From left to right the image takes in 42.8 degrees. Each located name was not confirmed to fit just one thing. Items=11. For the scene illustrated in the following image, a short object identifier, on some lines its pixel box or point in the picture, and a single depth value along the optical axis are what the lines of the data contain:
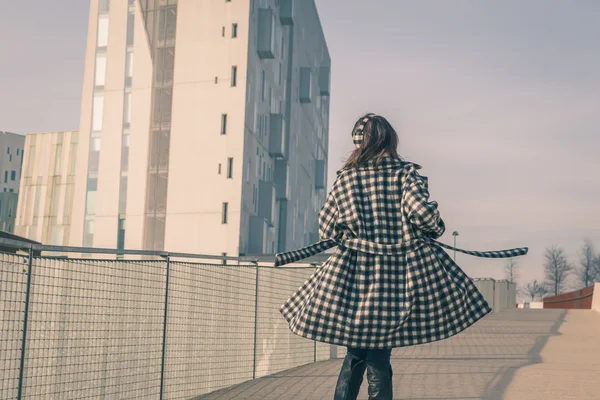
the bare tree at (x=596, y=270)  85.44
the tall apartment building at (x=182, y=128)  40.75
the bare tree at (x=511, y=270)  101.47
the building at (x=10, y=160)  112.00
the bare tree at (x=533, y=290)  118.31
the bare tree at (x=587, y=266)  86.50
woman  4.32
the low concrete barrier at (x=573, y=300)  44.22
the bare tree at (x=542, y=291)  95.72
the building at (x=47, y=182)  79.81
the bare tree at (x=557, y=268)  88.06
